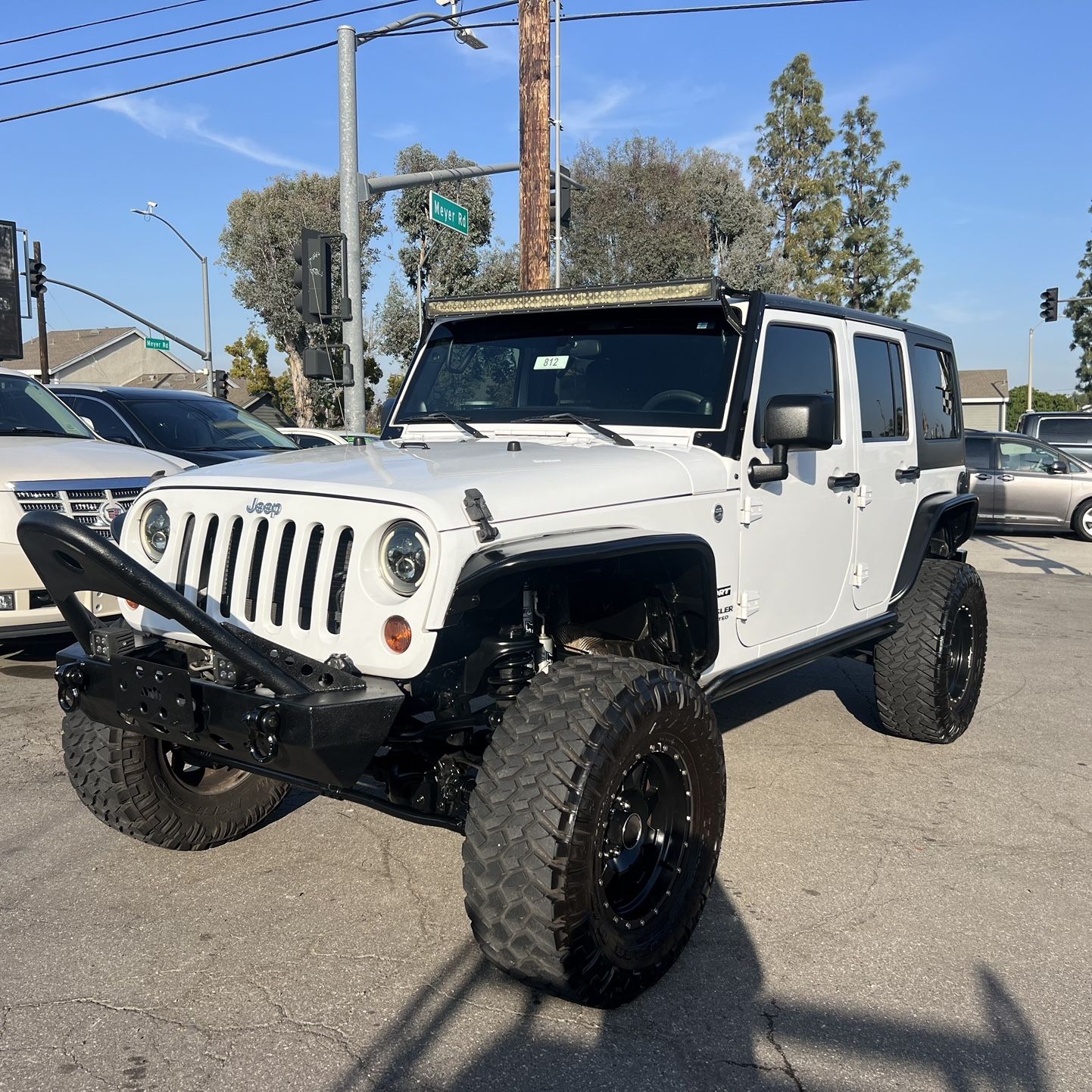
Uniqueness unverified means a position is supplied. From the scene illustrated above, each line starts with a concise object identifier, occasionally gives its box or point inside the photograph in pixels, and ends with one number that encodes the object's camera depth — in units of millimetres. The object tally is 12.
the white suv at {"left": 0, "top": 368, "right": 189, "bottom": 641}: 6039
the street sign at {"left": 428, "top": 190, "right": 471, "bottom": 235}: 15008
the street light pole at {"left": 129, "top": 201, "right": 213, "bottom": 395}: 32094
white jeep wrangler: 2896
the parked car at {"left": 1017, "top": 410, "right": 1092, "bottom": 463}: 18638
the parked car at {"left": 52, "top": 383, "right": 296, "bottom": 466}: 9414
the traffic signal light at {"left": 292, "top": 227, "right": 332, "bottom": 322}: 12164
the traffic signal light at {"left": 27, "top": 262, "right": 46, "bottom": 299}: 33188
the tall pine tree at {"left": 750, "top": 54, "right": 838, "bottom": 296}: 39875
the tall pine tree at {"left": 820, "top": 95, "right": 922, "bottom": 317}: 41156
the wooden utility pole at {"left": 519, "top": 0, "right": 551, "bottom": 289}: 11180
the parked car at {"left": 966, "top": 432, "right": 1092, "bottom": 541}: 16453
